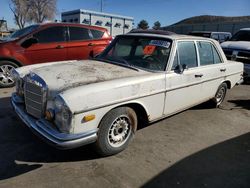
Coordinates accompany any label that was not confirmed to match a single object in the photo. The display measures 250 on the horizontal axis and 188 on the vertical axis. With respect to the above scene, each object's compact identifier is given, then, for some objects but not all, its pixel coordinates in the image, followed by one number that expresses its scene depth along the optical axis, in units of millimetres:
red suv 4895
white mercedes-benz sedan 2188
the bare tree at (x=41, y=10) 35169
